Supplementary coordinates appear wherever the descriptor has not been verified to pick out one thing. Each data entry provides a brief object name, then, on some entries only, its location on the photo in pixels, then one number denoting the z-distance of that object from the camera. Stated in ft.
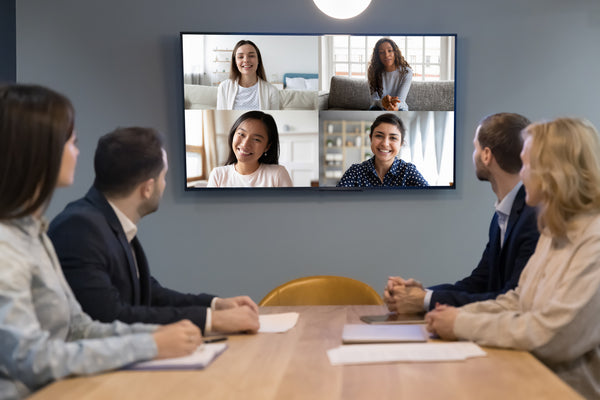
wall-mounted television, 13.69
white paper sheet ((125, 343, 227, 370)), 5.24
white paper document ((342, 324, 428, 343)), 6.31
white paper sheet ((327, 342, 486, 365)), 5.53
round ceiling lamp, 8.86
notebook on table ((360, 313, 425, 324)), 7.40
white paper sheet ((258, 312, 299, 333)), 7.00
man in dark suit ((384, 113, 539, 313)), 7.79
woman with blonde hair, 5.82
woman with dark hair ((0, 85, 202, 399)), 4.67
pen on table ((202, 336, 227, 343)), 6.42
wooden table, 4.66
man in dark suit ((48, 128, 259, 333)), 6.53
